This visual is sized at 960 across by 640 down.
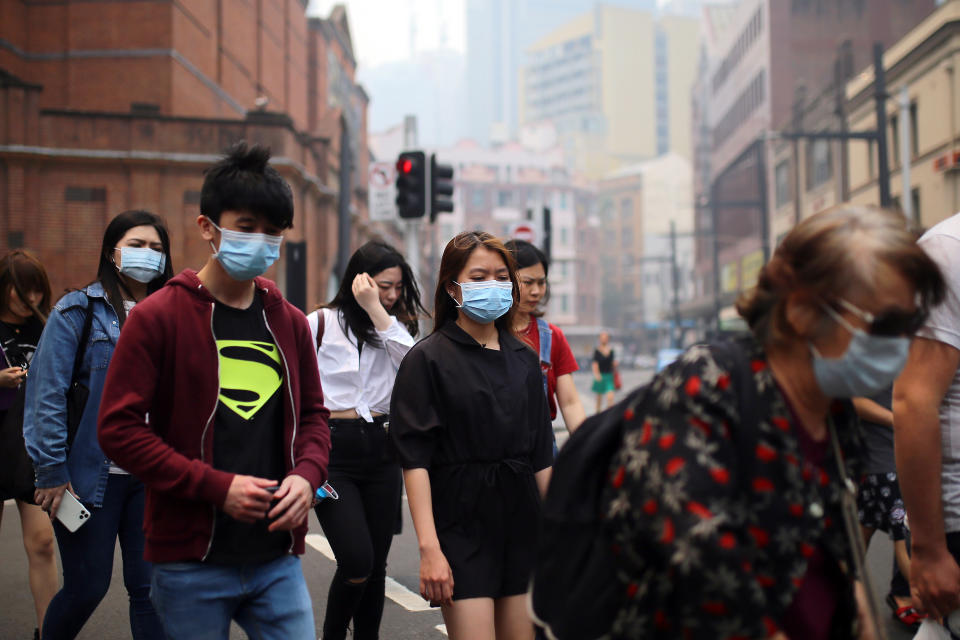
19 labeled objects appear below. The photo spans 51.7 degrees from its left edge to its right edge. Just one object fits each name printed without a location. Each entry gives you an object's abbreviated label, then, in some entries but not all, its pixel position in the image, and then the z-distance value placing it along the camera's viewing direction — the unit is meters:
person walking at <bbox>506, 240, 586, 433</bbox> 5.17
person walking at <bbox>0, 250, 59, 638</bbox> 4.94
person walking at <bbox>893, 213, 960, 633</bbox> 2.73
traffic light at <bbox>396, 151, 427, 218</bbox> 12.12
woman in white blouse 4.54
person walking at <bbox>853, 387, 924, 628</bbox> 5.47
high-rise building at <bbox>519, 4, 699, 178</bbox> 185.50
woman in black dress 3.54
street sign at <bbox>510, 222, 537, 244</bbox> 17.95
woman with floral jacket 1.88
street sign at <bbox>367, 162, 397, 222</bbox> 13.59
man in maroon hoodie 2.79
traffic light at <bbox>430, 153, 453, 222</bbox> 12.27
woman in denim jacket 4.04
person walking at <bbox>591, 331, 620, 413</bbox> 22.64
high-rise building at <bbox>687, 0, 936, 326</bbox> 60.22
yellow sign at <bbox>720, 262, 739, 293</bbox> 68.46
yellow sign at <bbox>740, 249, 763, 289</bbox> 57.63
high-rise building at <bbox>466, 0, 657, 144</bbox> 153.75
